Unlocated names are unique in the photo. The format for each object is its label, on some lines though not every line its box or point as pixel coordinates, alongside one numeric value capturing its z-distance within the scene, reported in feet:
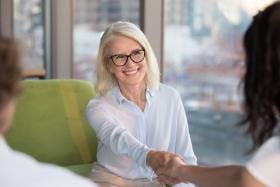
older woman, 7.24
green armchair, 8.44
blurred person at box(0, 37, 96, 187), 3.28
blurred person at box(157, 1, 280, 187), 4.41
